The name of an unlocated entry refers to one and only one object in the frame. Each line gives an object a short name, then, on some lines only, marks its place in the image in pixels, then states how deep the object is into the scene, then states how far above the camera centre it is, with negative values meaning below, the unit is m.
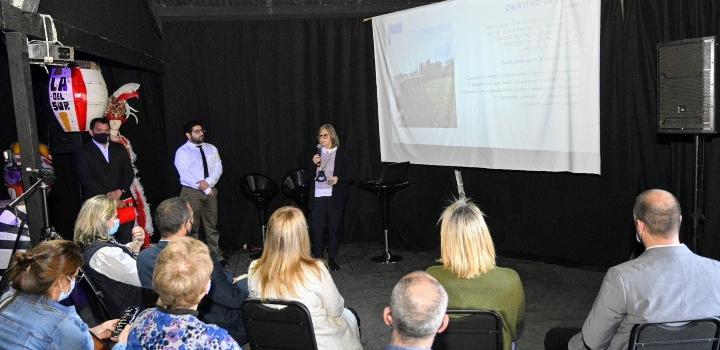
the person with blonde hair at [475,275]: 2.60 -0.72
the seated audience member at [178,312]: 1.93 -0.60
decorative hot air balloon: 4.87 +0.21
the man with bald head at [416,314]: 1.78 -0.58
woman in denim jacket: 2.21 -0.63
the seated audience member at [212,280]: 3.05 -0.79
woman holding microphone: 6.17 -0.73
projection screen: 5.18 +0.16
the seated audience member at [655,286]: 2.37 -0.72
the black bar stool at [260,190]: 6.81 -0.82
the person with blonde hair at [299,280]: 2.80 -0.74
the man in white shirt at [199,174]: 6.51 -0.59
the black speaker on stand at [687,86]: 4.04 +0.04
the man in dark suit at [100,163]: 5.69 -0.38
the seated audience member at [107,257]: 3.27 -0.70
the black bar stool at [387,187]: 6.46 -0.80
